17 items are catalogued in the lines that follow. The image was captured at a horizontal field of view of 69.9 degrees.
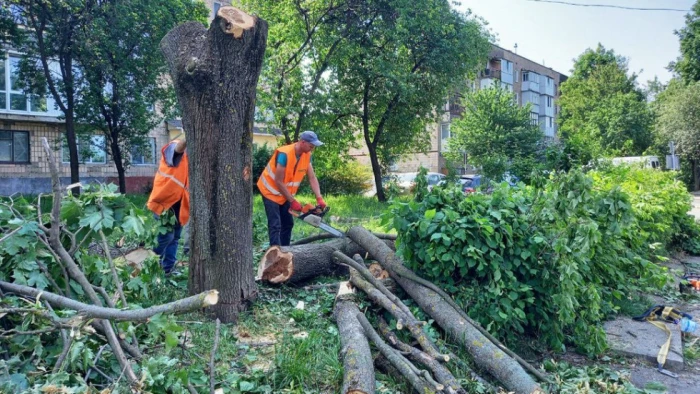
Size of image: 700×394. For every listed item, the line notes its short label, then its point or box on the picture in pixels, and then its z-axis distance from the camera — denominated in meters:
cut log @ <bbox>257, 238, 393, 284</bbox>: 5.03
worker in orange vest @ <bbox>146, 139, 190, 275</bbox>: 5.15
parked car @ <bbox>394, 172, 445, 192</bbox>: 20.28
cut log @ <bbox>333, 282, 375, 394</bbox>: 3.00
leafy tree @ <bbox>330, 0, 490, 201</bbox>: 14.98
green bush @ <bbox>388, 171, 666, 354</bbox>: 4.06
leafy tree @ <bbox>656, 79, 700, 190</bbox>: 32.72
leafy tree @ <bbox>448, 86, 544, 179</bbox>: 19.75
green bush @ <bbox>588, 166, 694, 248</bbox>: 6.80
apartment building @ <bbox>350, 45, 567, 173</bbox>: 36.97
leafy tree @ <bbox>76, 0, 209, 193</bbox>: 13.27
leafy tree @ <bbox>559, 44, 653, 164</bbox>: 37.72
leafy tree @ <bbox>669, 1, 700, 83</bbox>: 34.49
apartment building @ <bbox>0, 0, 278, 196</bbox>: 20.05
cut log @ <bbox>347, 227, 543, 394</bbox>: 3.38
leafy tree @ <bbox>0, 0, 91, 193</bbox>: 12.88
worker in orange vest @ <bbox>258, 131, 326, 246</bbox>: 5.84
